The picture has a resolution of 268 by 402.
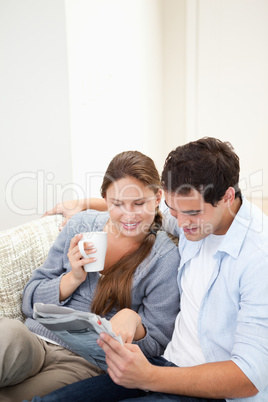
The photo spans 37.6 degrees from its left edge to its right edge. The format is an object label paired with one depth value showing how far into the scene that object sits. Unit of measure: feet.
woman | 3.75
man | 2.81
